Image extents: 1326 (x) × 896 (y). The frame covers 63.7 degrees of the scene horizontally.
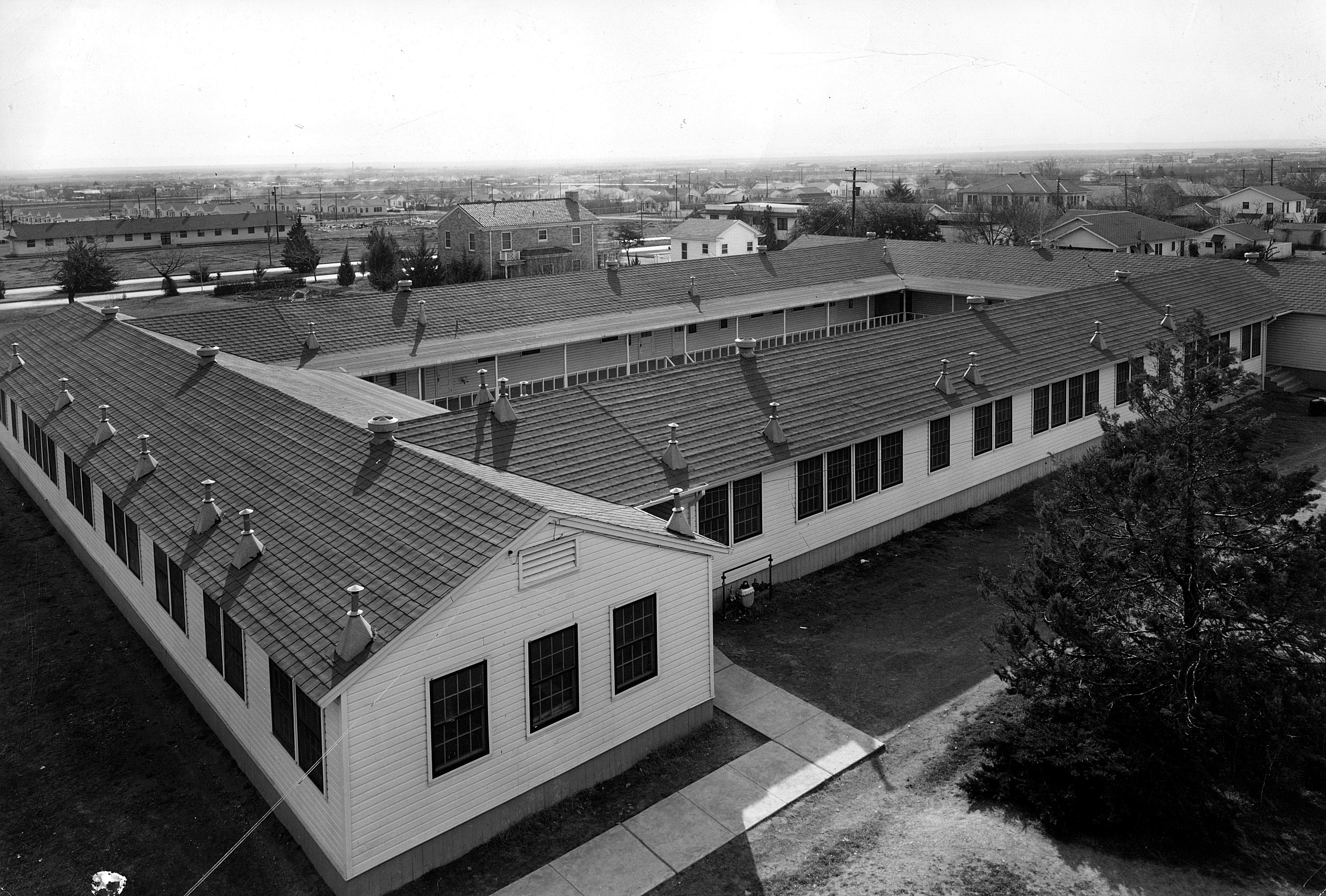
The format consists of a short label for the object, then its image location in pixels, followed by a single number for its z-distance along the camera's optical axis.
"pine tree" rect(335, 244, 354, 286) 82.31
